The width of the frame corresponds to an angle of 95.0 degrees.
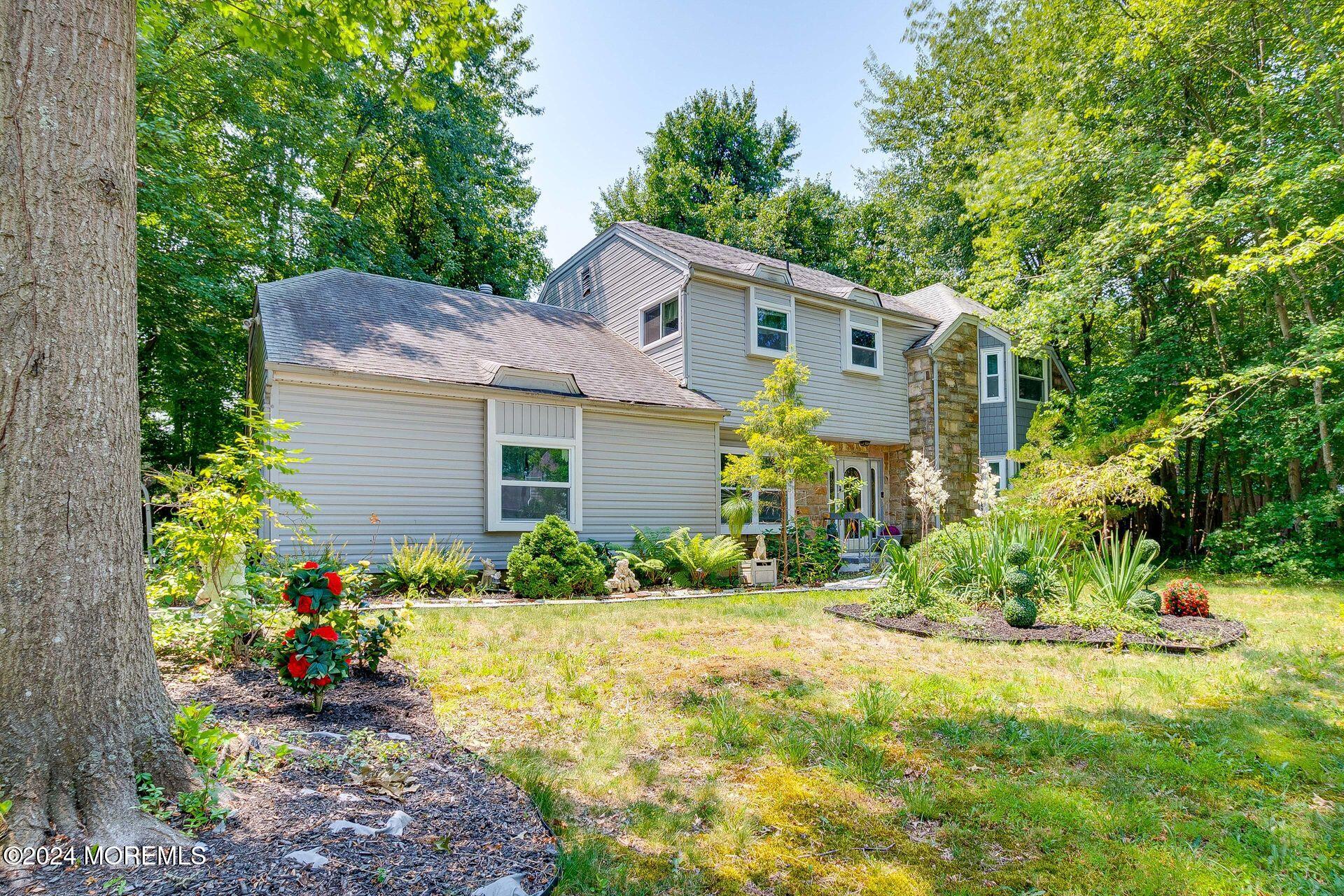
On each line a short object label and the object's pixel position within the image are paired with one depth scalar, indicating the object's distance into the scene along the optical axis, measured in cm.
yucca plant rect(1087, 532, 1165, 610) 643
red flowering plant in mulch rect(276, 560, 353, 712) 320
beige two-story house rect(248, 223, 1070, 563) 884
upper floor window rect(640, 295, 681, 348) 1266
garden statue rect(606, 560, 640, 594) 925
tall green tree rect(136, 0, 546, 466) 1189
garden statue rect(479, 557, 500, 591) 884
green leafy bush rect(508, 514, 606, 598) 846
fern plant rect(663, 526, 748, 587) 980
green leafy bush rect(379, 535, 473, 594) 812
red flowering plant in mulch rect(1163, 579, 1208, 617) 671
